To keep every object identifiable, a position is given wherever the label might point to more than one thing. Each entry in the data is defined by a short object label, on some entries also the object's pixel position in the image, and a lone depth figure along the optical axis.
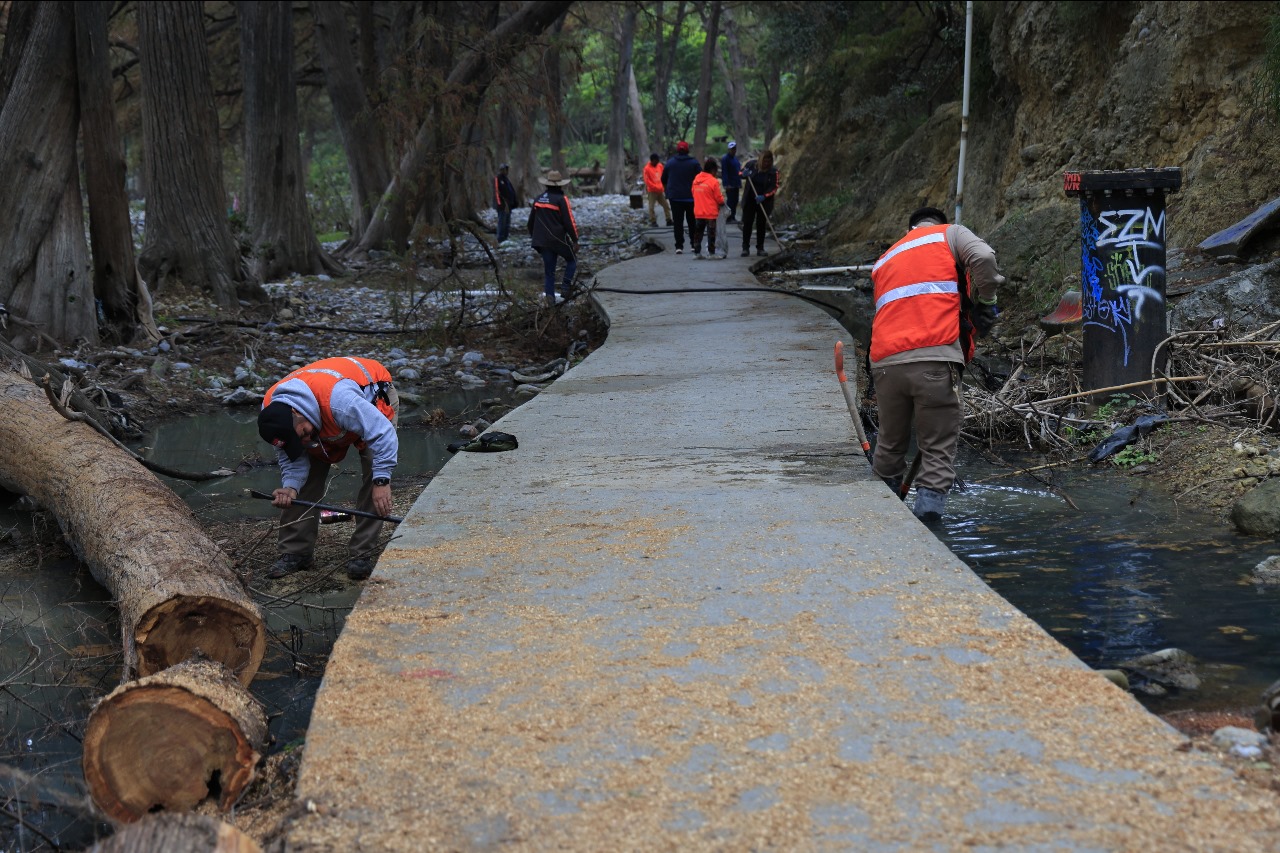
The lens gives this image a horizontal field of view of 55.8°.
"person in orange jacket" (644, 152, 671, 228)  25.56
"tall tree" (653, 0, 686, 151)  39.88
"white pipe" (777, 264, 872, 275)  15.29
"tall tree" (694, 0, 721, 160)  35.19
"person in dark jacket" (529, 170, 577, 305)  14.45
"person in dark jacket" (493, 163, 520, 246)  24.67
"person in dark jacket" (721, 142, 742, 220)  20.81
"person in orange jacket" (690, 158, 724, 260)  17.72
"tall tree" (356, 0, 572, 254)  17.11
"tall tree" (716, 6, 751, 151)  43.88
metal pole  12.21
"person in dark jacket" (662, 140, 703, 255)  18.06
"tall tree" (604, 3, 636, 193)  36.91
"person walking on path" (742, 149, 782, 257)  17.72
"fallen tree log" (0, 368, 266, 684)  4.48
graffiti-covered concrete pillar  8.00
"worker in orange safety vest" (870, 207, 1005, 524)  6.28
